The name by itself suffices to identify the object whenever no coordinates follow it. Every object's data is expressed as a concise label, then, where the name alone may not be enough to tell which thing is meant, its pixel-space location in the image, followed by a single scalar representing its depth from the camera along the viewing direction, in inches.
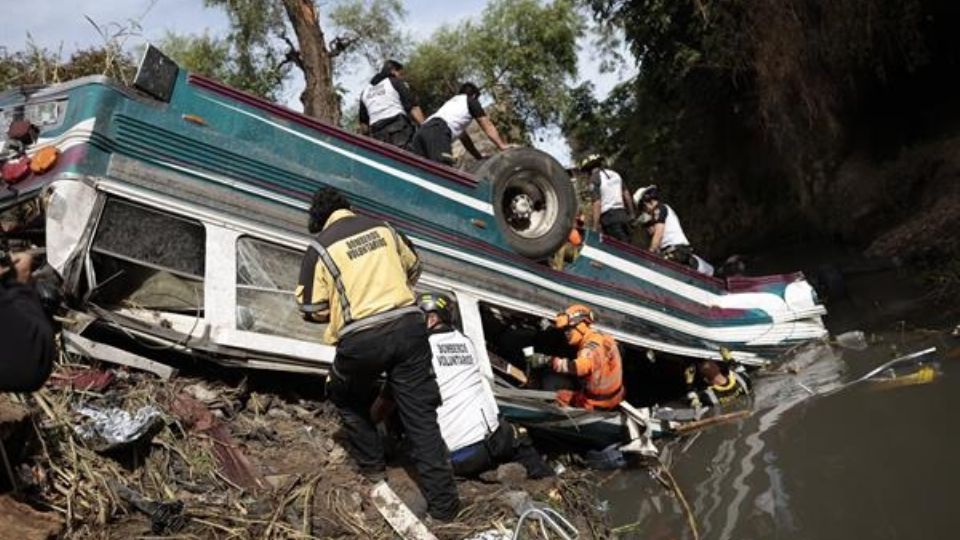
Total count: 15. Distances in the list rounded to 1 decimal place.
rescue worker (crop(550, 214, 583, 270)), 237.1
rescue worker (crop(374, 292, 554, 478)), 182.7
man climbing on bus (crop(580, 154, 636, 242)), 322.3
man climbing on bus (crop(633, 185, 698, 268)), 316.8
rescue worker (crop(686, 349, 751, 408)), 274.5
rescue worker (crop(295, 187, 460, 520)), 156.3
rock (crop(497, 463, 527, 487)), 182.9
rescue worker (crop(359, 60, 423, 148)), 264.4
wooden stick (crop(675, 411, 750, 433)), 238.8
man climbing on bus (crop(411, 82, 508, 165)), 247.3
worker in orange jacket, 226.5
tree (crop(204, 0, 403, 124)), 477.7
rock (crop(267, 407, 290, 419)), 193.0
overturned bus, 171.8
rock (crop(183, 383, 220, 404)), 185.9
